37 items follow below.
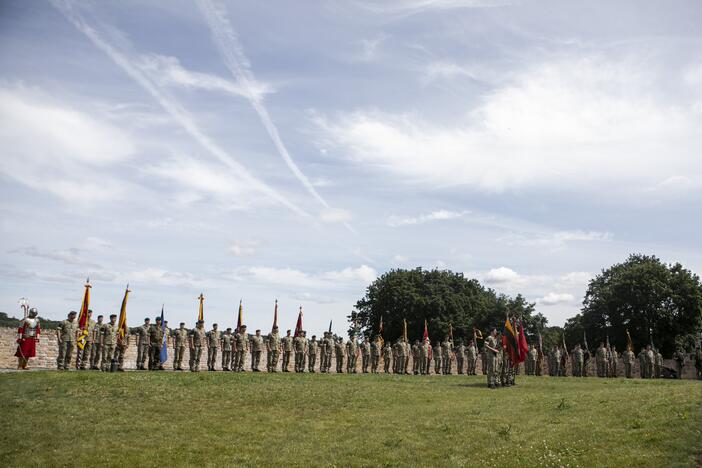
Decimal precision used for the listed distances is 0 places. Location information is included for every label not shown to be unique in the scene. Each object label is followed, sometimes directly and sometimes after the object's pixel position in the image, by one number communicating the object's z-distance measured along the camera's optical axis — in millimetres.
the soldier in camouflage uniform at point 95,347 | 24120
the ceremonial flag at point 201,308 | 28125
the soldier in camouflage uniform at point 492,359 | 22203
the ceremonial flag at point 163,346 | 25000
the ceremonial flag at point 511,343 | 22703
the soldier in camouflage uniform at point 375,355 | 34812
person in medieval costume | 20750
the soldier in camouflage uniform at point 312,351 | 29698
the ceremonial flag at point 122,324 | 23516
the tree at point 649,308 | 52719
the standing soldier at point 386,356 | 35594
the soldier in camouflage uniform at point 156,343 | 24672
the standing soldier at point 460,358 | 38500
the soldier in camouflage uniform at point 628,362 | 38469
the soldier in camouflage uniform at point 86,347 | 23516
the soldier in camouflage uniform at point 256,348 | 28289
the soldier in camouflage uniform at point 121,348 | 22953
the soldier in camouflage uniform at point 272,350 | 28219
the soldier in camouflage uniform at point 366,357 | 34781
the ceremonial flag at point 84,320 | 22672
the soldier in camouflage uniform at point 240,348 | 27453
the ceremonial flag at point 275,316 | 32231
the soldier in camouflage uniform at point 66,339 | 22203
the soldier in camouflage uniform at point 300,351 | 29000
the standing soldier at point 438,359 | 35750
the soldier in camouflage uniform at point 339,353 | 31812
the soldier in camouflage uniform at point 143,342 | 24453
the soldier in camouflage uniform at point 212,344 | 26844
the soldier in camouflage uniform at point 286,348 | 28761
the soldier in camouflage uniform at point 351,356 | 32844
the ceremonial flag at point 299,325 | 30194
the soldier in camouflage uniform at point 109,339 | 23484
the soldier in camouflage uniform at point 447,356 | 35625
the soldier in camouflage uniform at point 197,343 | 25297
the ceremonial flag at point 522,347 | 22820
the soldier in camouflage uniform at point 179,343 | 25203
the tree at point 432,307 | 60312
